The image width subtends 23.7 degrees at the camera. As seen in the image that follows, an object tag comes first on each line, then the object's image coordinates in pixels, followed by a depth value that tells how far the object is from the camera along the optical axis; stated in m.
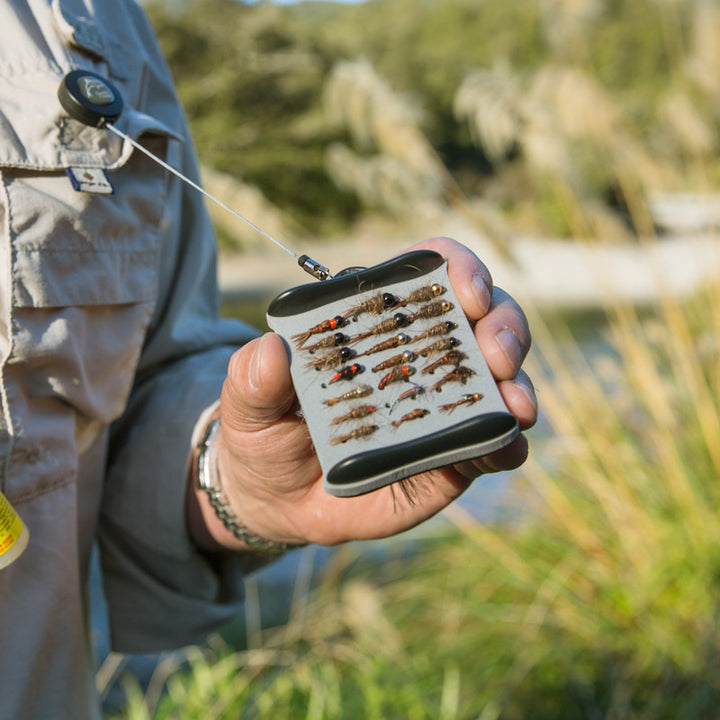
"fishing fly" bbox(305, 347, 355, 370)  0.68
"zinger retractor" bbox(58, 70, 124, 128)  0.72
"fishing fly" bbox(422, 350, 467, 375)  0.69
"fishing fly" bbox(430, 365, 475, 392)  0.68
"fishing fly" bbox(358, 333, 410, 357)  0.69
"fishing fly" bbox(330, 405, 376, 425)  0.67
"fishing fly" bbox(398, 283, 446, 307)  0.70
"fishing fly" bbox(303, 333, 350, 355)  0.68
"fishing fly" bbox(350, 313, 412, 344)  0.69
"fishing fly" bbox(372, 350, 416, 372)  0.69
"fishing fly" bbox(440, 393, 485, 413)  0.67
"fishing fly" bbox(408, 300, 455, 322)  0.69
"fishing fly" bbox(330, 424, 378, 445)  0.66
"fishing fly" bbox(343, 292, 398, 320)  0.69
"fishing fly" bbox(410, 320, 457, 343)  0.69
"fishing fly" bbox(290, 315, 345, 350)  0.68
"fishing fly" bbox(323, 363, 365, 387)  0.68
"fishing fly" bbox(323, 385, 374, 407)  0.67
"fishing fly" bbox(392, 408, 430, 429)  0.67
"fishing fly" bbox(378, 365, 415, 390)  0.68
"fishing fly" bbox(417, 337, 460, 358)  0.69
